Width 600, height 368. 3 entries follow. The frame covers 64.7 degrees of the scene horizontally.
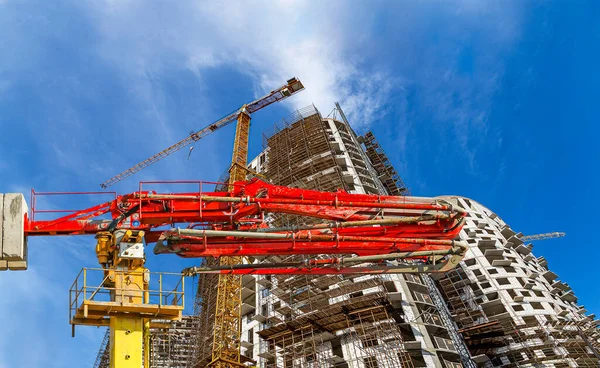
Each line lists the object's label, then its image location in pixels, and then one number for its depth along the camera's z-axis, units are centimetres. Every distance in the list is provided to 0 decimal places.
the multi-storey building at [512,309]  4543
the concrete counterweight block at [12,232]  1385
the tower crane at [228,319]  4015
